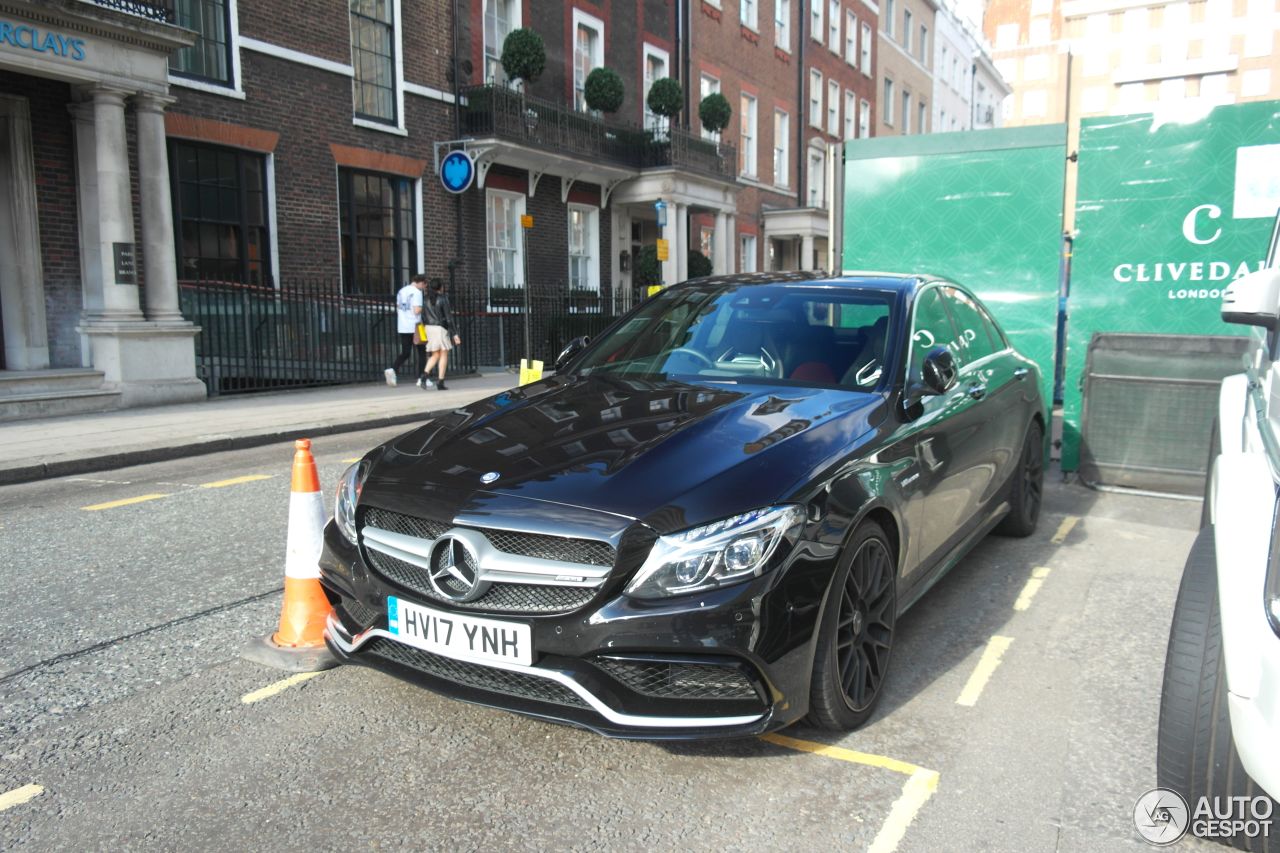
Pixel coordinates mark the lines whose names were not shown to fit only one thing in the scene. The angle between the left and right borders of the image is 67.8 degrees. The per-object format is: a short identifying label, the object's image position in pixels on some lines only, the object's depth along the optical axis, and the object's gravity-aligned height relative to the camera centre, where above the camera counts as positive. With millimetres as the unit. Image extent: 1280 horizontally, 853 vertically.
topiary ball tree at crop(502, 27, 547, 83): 18453 +5213
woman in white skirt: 14750 -116
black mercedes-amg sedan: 2584 -634
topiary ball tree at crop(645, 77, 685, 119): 22750 +5367
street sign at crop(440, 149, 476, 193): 17719 +2851
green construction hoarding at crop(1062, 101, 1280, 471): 7207 +756
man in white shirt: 15305 +236
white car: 1920 -731
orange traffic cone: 3701 -1002
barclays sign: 10438 +3209
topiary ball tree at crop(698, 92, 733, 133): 24720 +5466
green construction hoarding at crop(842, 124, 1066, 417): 8078 +944
